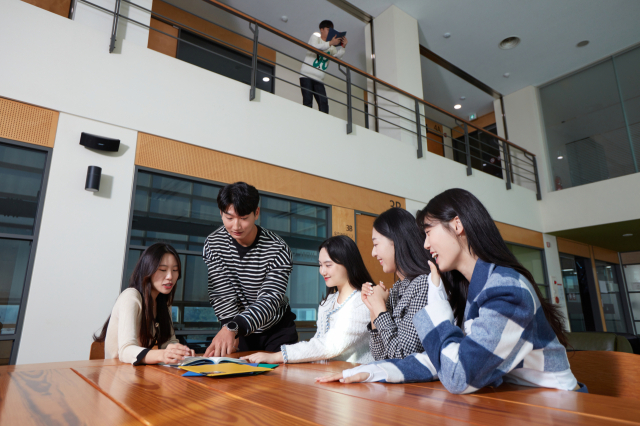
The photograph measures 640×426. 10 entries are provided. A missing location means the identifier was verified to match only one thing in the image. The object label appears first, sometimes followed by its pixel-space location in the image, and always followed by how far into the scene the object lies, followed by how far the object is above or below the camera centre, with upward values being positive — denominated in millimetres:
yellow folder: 1072 -185
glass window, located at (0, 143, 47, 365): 2613 +545
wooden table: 631 -186
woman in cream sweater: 1619 -36
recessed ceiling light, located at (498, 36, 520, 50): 6508 +4160
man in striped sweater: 1958 +168
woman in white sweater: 1574 -70
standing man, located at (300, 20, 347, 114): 4805 +2817
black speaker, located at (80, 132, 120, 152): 2961 +1179
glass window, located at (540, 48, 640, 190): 6441 +3018
